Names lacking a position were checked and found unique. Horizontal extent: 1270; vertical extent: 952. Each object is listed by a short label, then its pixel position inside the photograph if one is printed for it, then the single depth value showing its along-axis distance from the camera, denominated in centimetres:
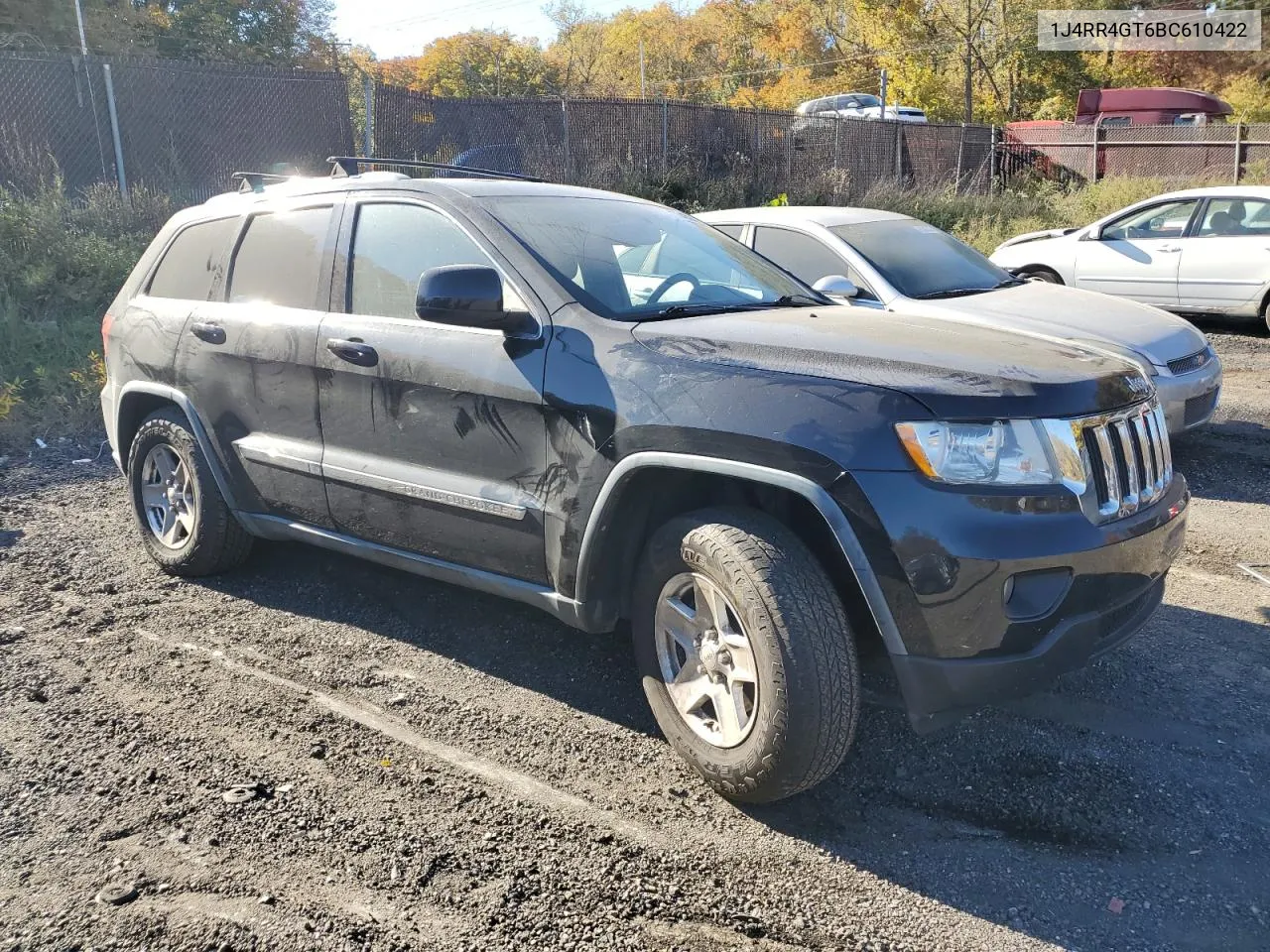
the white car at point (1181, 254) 1045
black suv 271
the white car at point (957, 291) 621
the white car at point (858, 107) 3158
